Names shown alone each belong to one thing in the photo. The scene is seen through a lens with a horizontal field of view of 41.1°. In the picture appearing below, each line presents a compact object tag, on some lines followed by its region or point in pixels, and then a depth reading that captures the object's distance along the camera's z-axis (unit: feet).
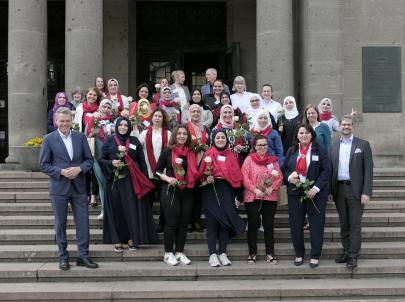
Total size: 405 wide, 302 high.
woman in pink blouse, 24.68
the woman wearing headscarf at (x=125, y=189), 25.52
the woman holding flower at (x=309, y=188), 24.31
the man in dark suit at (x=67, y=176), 23.70
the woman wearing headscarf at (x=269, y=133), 26.30
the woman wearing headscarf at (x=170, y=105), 30.66
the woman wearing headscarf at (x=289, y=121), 29.19
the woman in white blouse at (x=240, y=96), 32.22
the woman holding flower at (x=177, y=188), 24.49
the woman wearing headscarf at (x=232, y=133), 26.17
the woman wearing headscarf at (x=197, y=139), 25.59
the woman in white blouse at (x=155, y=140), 26.81
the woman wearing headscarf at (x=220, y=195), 24.64
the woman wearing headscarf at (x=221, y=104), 30.60
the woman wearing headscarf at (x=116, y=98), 31.09
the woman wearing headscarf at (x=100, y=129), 27.53
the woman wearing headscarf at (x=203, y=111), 29.91
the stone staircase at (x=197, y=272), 22.72
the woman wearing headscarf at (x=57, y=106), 33.37
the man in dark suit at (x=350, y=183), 24.48
